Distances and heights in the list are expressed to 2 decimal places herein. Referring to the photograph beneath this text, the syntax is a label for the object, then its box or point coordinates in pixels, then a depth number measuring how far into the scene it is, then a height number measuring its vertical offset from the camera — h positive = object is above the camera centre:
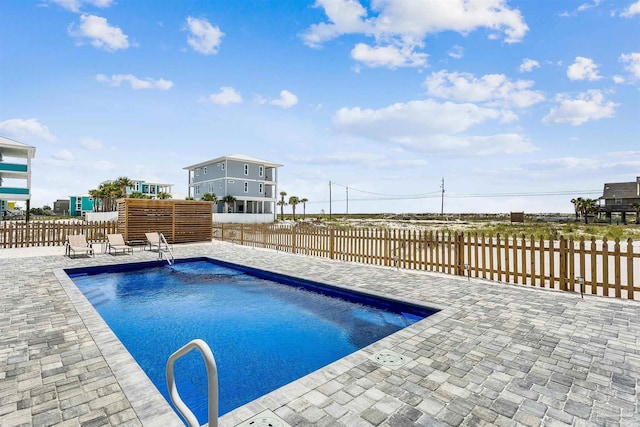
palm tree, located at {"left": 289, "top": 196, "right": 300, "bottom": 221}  68.06 +4.05
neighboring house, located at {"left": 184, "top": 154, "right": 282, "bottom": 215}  44.66 +5.57
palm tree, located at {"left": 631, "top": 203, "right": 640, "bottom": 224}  47.56 +1.41
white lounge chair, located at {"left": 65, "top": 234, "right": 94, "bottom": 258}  12.84 -1.15
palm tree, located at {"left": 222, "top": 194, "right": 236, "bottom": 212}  43.38 +2.73
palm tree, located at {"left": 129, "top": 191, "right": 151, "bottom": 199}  50.08 +3.94
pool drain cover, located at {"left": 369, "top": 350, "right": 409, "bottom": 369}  3.78 -1.79
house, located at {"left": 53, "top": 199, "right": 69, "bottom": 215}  85.62 +3.24
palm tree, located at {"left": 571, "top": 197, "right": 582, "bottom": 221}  53.28 +2.61
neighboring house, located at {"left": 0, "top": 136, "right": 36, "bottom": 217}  25.31 +4.12
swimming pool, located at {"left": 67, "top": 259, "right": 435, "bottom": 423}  4.46 -2.22
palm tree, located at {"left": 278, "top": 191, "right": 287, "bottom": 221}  67.44 +5.11
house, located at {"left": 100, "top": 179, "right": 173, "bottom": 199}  66.75 +7.23
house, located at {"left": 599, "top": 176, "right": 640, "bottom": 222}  49.39 +3.60
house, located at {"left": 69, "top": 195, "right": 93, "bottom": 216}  72.88 +3.48
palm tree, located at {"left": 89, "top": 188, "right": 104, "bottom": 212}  48.59 +4.08
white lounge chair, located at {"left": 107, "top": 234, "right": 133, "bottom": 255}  14.10 -1.09
